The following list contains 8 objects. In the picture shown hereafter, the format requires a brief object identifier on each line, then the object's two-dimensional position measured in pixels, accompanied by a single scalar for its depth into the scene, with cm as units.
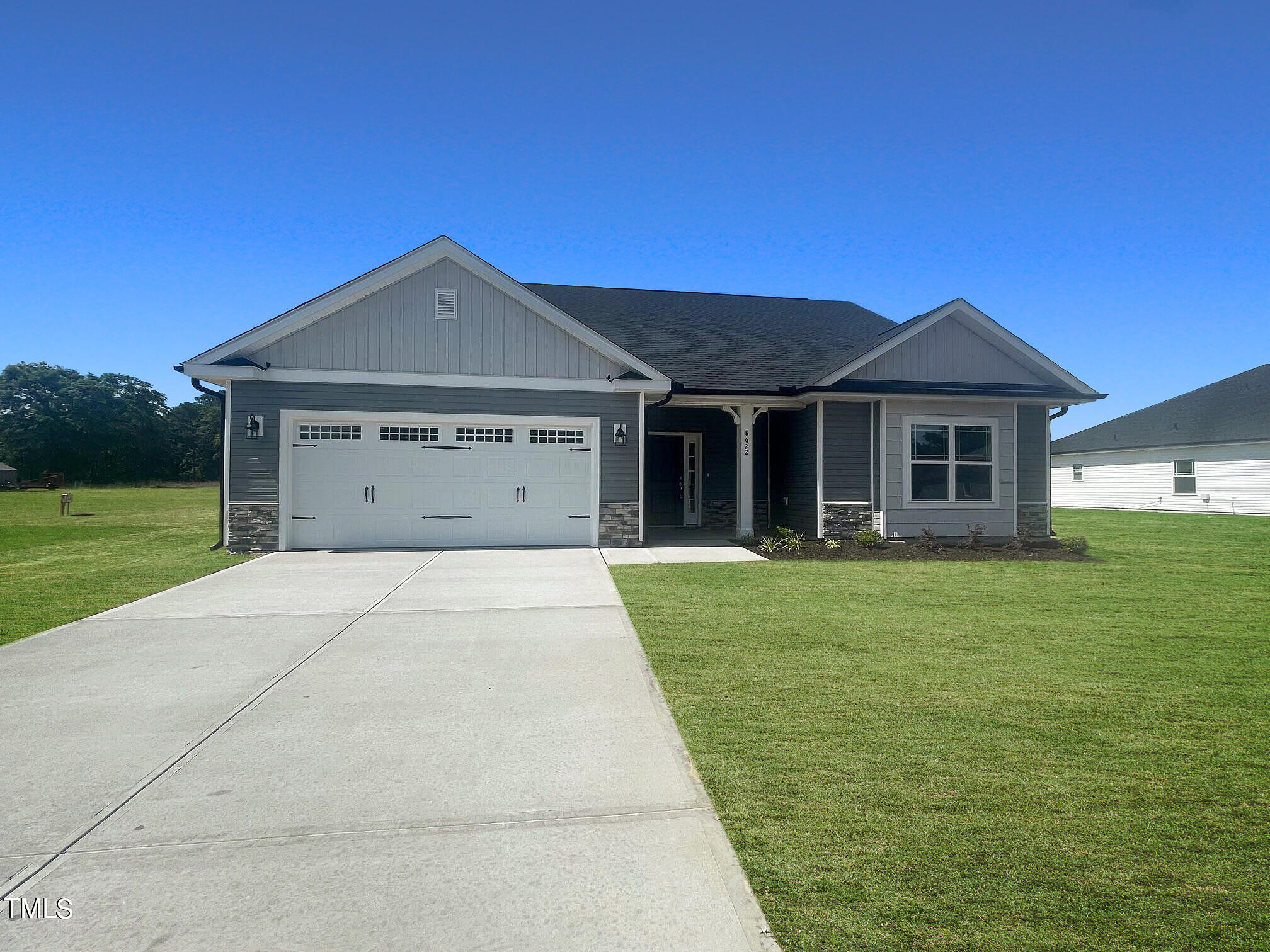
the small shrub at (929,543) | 1241
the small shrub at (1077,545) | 1218
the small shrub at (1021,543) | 1239
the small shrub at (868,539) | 1261
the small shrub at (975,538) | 1257
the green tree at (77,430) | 5675
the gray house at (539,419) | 1212
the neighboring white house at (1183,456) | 2373
